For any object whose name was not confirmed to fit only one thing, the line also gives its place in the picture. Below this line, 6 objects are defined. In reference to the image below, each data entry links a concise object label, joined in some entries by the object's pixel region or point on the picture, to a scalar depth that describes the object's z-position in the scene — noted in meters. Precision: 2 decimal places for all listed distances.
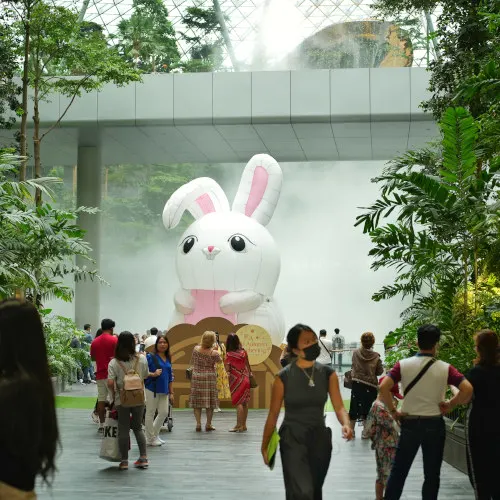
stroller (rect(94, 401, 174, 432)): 13.14
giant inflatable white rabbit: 17.84
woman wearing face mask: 5.82
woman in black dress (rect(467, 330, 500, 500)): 6.44
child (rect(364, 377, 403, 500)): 7.69
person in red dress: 13.52
